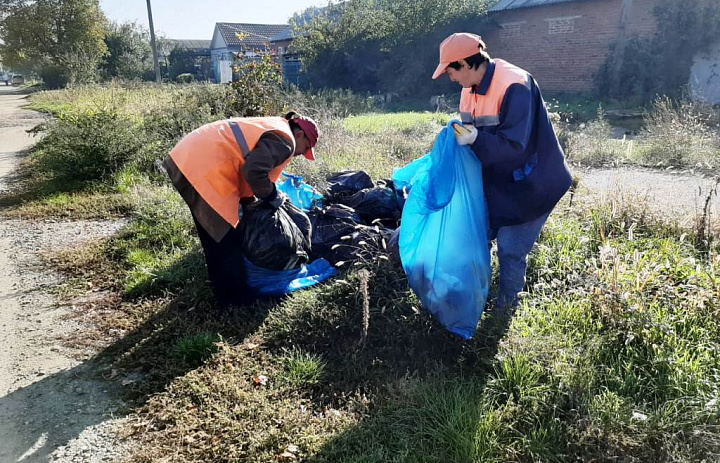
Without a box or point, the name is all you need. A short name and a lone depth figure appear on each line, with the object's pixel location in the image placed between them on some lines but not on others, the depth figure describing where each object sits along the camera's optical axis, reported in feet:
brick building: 51.85
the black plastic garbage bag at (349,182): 15.11
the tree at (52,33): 103.24
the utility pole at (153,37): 79.36
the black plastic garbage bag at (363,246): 11.37
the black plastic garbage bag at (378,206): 14.02
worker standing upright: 8.59
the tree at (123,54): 112.47
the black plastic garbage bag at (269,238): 10.84
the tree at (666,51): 46.65
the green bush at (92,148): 22.57
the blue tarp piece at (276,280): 11.71
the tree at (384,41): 62.54
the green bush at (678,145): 23.30
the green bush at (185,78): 98.68
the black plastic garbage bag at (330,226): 13.01
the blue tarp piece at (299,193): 14.33
